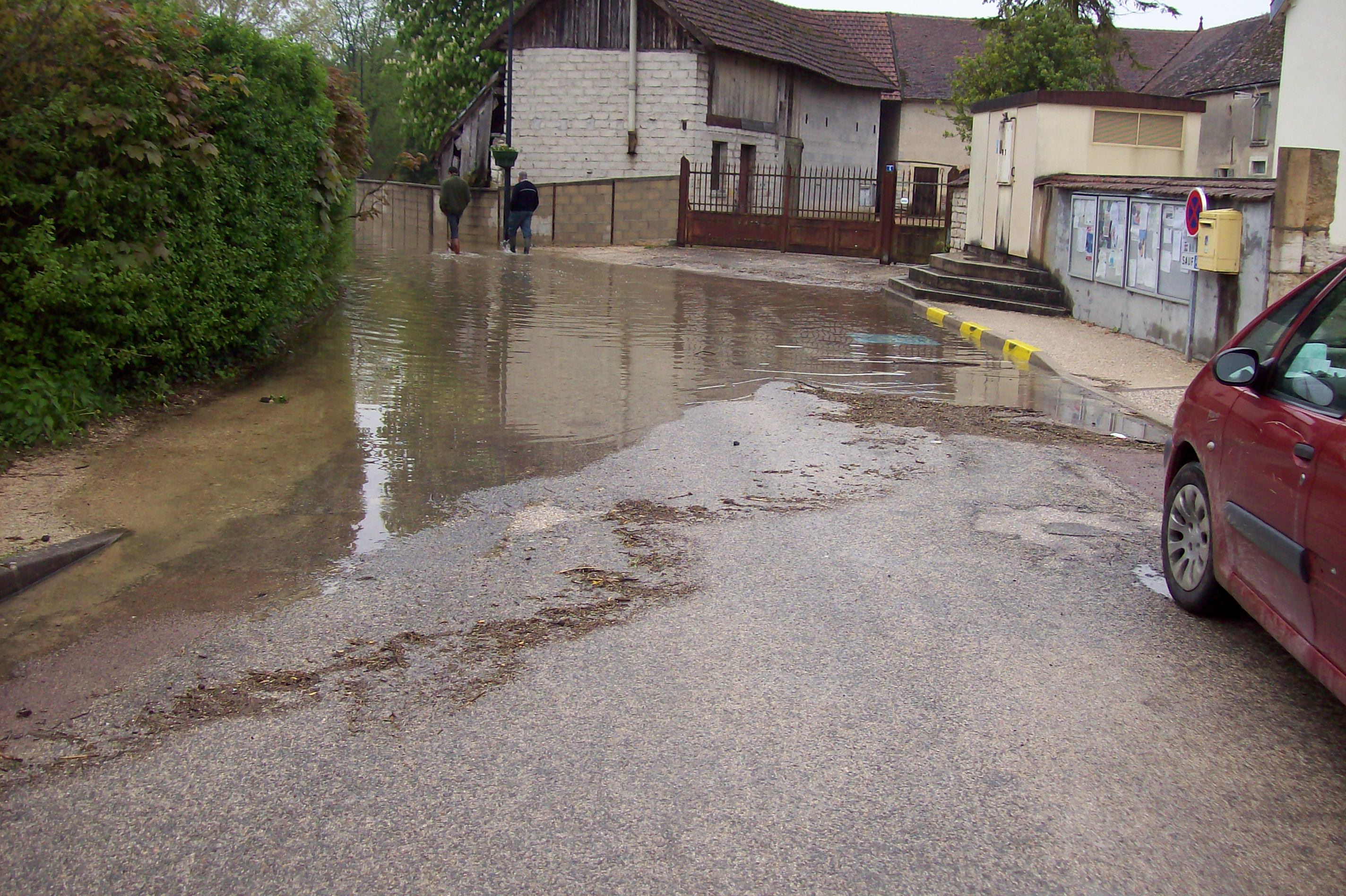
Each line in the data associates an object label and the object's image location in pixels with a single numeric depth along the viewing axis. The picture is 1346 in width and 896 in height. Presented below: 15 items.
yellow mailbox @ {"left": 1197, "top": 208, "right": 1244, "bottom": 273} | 12.56
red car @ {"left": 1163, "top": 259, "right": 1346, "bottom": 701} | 4.05
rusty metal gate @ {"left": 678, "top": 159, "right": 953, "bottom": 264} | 26.69
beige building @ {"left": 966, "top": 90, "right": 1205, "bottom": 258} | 18.50
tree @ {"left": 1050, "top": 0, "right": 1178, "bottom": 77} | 34.81
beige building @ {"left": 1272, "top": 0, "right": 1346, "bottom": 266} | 18.14
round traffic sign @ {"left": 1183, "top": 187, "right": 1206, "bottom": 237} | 12.81
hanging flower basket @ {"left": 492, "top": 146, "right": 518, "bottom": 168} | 32.62
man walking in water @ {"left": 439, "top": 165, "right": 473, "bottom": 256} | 27.59
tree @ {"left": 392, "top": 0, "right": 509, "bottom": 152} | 40.12
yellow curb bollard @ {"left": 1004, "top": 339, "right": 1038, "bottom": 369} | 13.60
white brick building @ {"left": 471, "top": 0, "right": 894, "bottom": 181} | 34.16
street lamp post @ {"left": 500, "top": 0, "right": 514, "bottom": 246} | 33.26
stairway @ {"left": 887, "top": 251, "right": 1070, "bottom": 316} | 17.88
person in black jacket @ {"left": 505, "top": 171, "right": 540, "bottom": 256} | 26.89
